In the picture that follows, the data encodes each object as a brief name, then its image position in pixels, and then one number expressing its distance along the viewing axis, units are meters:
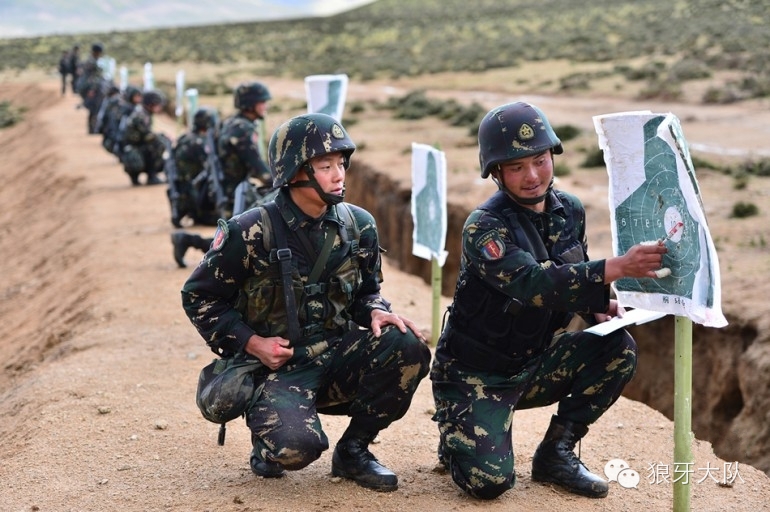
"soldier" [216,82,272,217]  10.25
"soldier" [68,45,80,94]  38.35
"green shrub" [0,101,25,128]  37.89
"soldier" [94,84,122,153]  22.73
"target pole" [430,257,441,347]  7.65
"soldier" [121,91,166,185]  18.00
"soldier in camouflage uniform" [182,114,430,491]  4.72
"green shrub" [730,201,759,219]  11.79
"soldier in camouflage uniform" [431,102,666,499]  4.59
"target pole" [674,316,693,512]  4.21
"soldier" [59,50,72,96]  39.62
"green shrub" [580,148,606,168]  16.06
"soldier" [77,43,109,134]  27.33
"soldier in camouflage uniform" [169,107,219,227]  12.77
